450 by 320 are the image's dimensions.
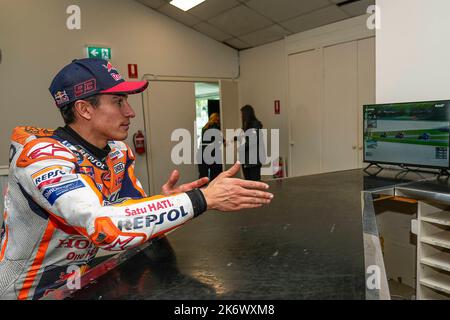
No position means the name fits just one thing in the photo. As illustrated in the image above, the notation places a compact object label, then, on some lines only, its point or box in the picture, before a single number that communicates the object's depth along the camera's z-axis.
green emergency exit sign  3.87
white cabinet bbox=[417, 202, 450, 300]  1.67
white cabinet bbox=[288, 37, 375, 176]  3.71
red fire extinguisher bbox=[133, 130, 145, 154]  4.33
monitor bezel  1.89
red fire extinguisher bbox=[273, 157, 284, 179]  4.83
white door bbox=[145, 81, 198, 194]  4.50
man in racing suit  0.80
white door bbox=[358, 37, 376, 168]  3.57
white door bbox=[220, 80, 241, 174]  5.01
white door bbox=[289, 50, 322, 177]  4.22
